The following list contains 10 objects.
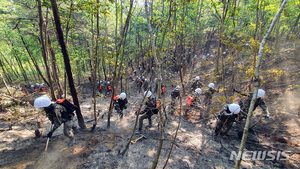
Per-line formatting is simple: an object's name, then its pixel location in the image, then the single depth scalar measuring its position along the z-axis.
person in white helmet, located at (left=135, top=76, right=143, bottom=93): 14.60
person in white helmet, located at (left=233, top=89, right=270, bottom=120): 5.50
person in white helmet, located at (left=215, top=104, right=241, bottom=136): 5.14
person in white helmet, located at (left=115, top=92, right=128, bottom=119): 7.45
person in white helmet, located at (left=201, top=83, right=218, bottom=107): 8.13
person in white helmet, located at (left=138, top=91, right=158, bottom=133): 6.16
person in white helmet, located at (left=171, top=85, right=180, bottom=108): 8.86
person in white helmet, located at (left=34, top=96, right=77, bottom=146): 4.27
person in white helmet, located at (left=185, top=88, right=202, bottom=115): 7.17
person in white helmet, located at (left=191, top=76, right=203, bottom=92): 10.55
